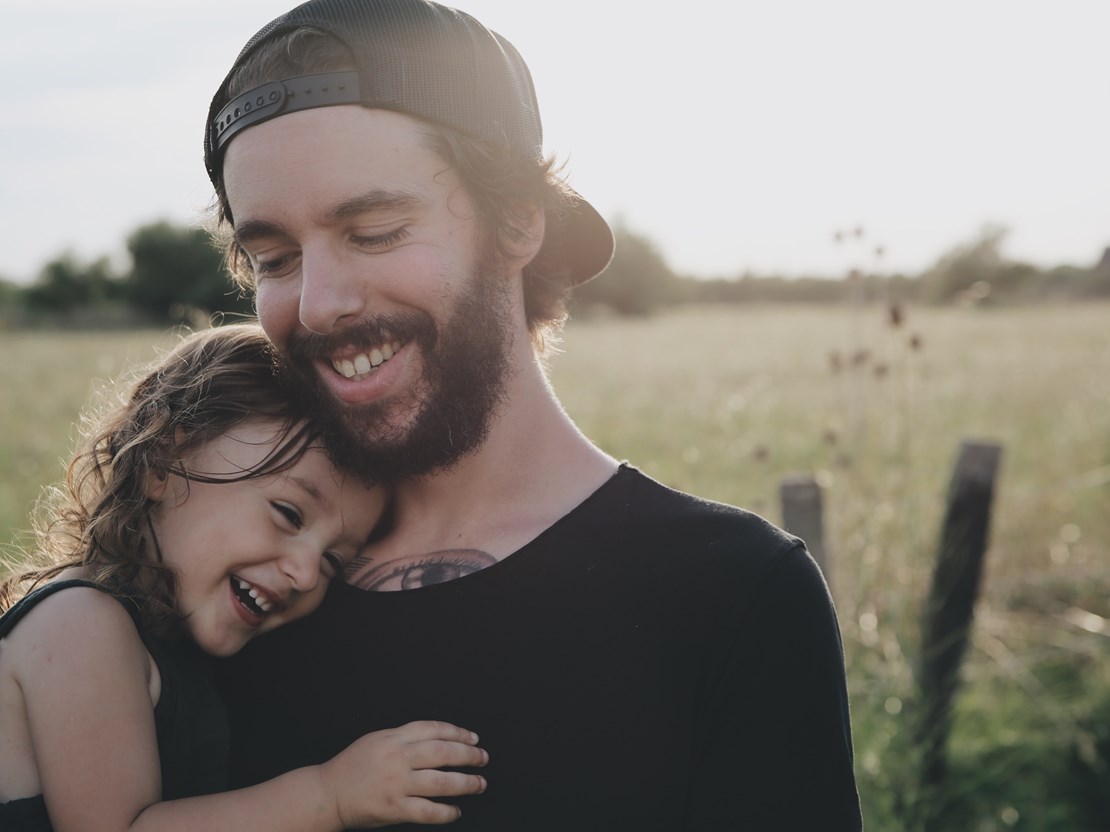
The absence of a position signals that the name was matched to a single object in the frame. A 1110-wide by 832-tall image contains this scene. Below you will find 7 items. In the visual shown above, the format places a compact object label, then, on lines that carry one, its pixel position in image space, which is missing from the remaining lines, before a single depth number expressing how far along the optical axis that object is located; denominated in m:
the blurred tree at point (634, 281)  50.44
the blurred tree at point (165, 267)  37.84
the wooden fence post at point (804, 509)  3.14
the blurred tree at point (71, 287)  40.25
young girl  1.48
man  1.39
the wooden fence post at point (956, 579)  3.64
